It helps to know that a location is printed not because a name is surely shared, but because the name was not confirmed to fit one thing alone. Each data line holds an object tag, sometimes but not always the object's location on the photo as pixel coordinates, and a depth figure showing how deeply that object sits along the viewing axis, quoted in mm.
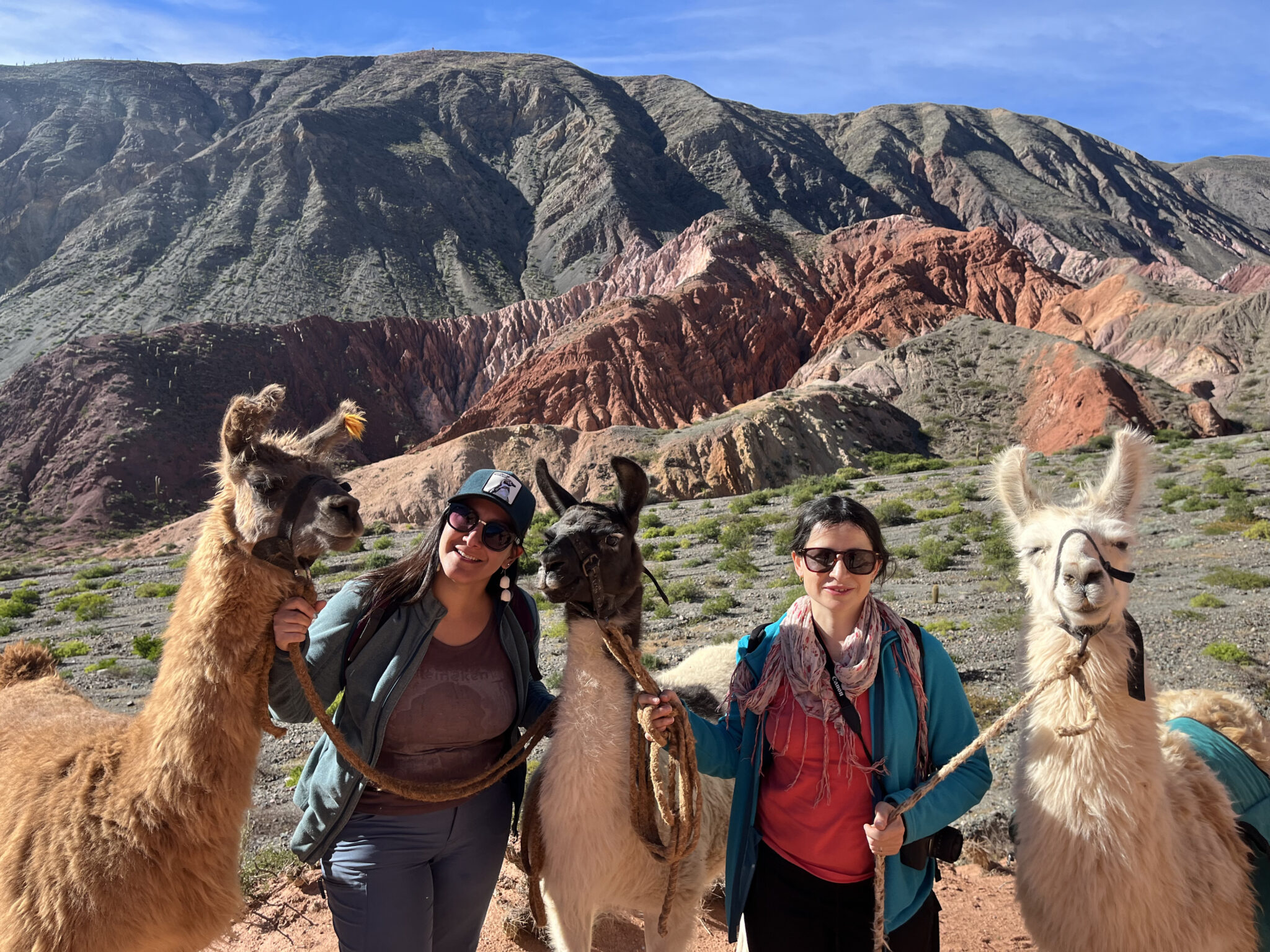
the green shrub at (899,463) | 26438
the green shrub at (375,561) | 16920
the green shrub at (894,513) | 16094
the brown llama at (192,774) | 2357
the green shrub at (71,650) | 11062
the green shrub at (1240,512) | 13203
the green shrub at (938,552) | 12102
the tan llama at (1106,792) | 2549
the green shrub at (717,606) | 10625
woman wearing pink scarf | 2518
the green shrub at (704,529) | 16928
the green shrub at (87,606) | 14188
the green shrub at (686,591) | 11672
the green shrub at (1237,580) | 9828
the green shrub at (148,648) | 10773
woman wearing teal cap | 2633
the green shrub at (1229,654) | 7559
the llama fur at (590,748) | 2648
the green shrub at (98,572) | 20125
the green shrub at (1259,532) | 12031
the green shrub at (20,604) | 15086
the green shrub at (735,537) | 15133
